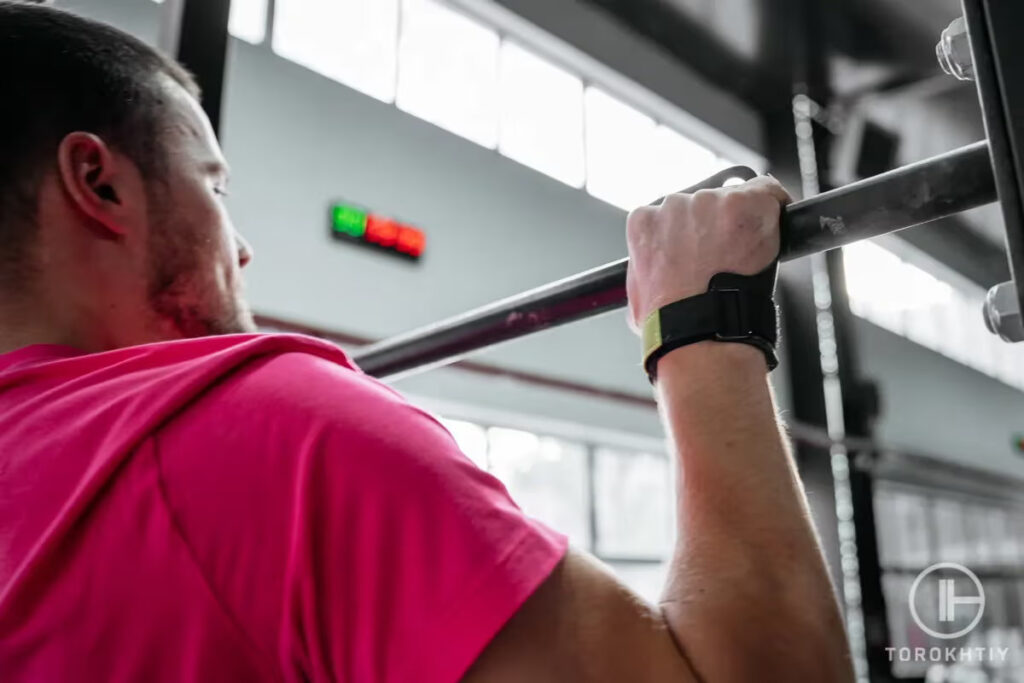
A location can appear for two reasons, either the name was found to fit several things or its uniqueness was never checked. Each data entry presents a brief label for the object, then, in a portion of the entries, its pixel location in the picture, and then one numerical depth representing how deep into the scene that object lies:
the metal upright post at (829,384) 3.87
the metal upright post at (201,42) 0.93
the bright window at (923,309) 4.40
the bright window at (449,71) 3.30
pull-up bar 0.46
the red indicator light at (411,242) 3.06
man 0.42
